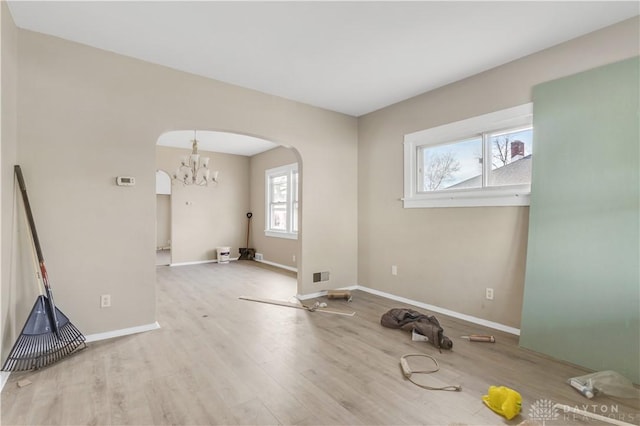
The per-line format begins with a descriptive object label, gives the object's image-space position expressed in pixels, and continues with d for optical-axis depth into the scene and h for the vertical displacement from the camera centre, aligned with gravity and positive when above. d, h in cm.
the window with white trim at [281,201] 682 +27
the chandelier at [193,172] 528 +81
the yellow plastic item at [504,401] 183 -116
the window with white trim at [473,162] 310 +61
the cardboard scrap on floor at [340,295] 423 -114
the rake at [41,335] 229 -99
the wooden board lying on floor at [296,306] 375 -121
